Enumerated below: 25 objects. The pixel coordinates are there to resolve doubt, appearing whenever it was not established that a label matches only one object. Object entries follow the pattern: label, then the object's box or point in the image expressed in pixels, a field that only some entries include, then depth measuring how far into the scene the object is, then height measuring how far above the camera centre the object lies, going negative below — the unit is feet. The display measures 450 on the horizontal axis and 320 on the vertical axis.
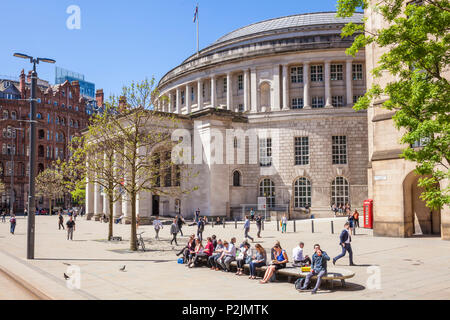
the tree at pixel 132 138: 73.51 +9.44
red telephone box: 97.29 -6.76
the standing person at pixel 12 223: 102.04 -8.81
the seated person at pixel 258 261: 45.16 -8.27
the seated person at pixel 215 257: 51.46 -8.83
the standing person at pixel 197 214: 134.47 -8.93
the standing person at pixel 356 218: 97.10 -7.57
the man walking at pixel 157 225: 87.30 -8.14
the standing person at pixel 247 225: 81.81 -7.76
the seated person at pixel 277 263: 42.73 -8.15
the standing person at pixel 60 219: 116.26 -8.96
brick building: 247.91 +39.30
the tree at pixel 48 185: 225.15 +1.40
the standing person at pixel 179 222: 92.22 -8.05
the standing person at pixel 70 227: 85.96 -8.37
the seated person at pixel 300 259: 45.55 -8.10
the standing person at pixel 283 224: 95.46 -8.86
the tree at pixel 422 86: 36.42 +9.28
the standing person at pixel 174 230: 76.35 -8.03
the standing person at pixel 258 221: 90.13 -7.78
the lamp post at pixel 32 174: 56.95 +1.85
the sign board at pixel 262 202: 108.81 -4.25
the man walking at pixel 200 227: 82.08 -8.14
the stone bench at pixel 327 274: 38.22 -8.65
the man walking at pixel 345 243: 50.93 -7.28
